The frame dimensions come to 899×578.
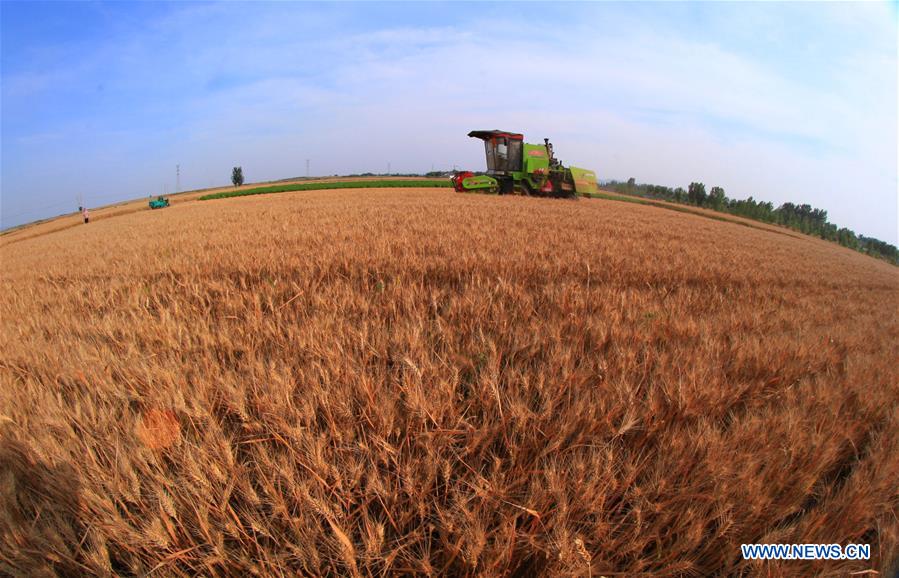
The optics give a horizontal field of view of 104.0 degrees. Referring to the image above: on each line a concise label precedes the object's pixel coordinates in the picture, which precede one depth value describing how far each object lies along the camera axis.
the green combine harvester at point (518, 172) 22.25
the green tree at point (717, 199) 62.99
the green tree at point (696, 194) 65.31
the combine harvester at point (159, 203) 40.03
